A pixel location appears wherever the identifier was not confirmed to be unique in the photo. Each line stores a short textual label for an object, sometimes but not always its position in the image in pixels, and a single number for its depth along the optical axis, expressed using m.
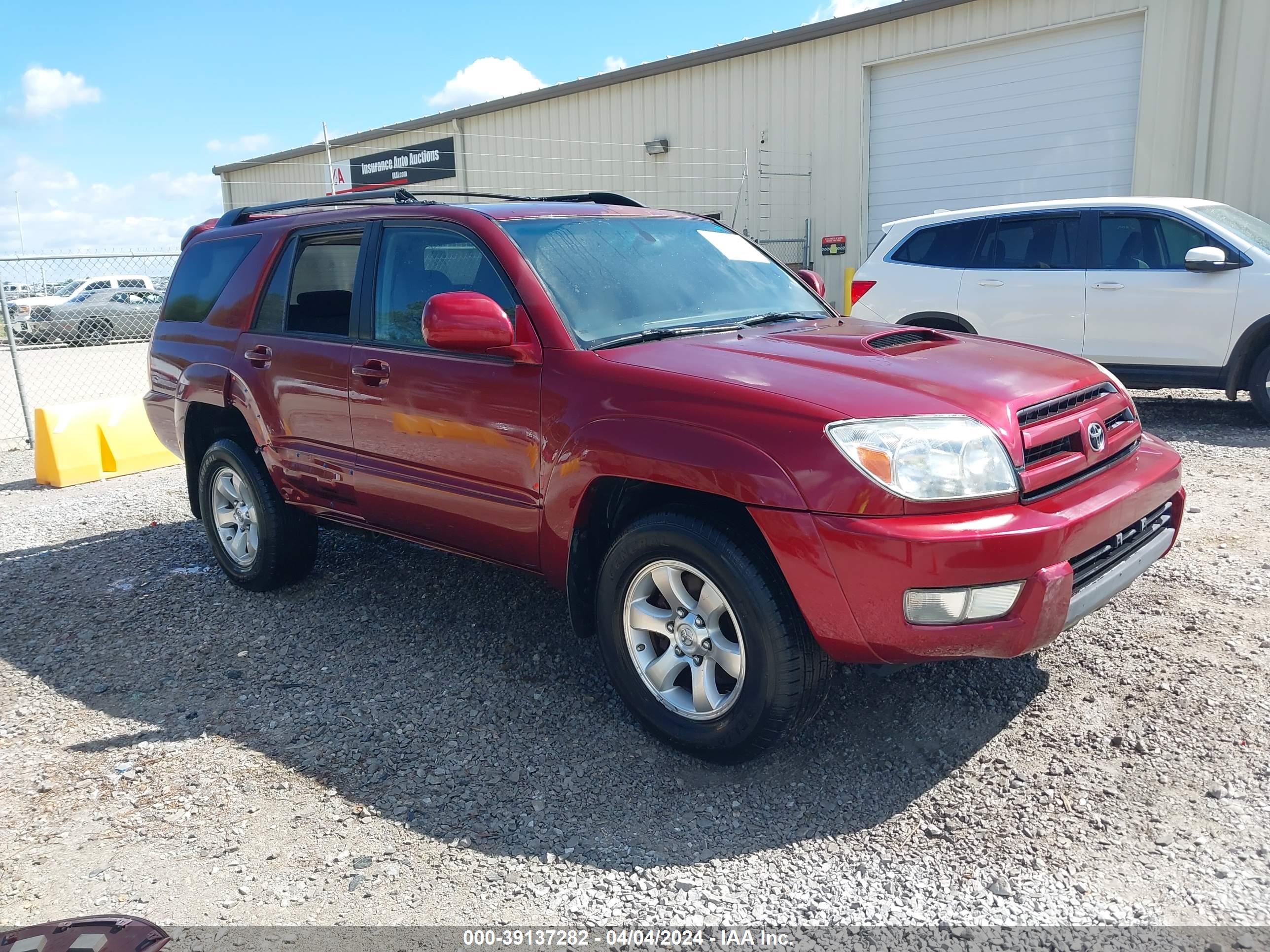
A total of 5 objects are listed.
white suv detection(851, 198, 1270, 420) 7.59
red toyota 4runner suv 2.78
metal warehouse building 11.59
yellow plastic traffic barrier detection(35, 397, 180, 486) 7.92
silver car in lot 20.30
